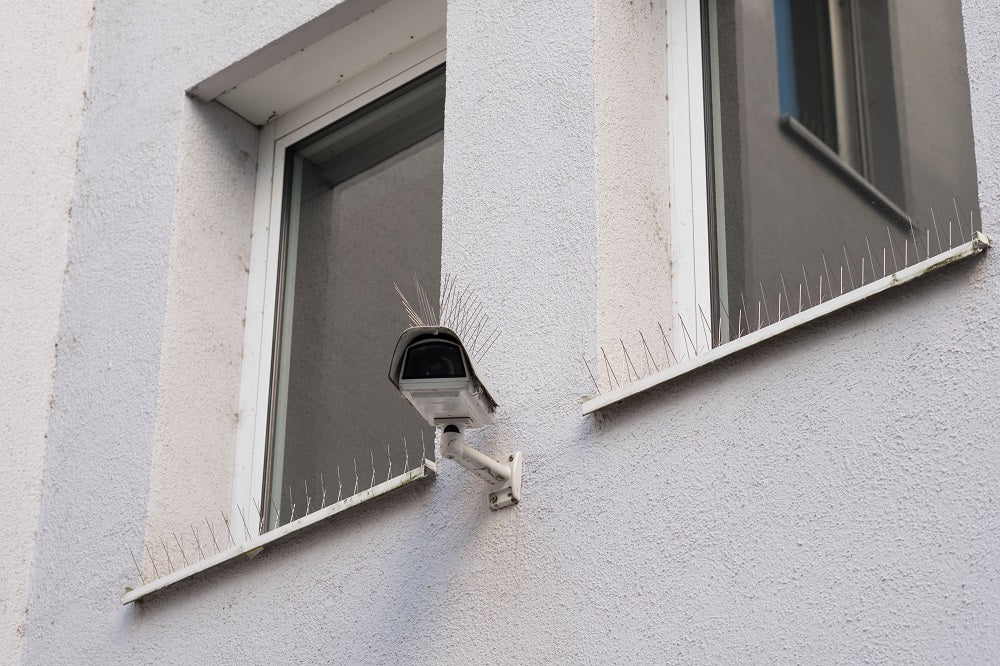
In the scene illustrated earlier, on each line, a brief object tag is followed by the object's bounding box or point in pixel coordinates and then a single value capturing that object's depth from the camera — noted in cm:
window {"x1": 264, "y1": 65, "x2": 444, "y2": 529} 852
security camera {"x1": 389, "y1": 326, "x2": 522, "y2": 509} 632
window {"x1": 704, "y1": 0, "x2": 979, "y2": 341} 675
